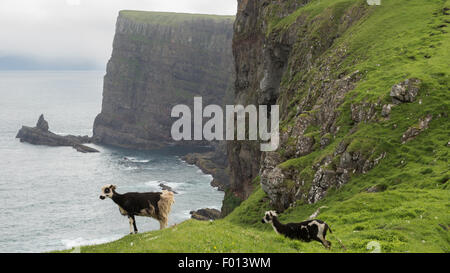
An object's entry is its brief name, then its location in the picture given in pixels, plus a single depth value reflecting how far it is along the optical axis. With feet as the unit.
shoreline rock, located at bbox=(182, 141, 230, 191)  534.69
